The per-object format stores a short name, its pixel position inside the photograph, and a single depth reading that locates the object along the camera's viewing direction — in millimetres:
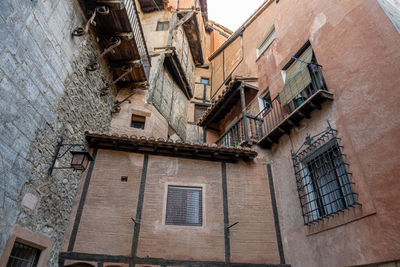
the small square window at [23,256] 5270
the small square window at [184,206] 7742
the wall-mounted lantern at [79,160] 5875
